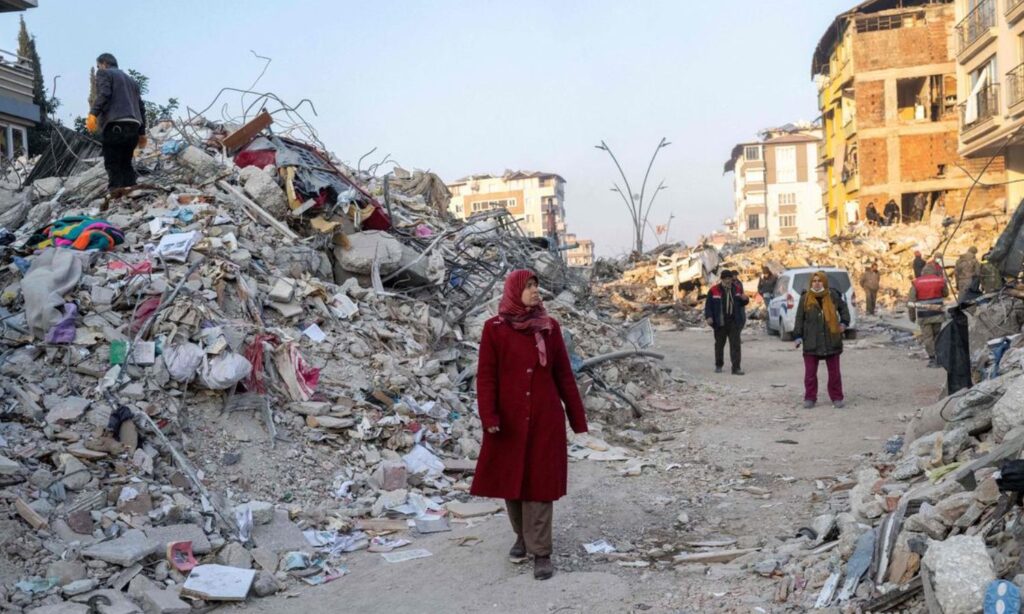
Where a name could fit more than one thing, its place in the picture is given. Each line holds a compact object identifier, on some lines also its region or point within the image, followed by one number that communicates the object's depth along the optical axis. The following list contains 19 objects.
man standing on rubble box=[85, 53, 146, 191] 9.89
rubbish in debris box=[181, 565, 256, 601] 5.14
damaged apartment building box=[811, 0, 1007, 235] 37.56
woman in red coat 5.26
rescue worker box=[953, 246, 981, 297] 16.23
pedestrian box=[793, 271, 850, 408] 10.22
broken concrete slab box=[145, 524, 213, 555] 5.66
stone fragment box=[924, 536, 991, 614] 3.47
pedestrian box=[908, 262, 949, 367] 10.70
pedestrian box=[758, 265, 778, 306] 23.16
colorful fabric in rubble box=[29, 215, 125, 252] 8.92
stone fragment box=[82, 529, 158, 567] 5.31
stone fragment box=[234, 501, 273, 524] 6.18
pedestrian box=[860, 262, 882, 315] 23.66
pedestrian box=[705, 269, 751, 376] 13.54
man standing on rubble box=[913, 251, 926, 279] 22.31
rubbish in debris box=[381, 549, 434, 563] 5.89
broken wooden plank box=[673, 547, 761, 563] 5.40
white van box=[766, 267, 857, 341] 18.95
